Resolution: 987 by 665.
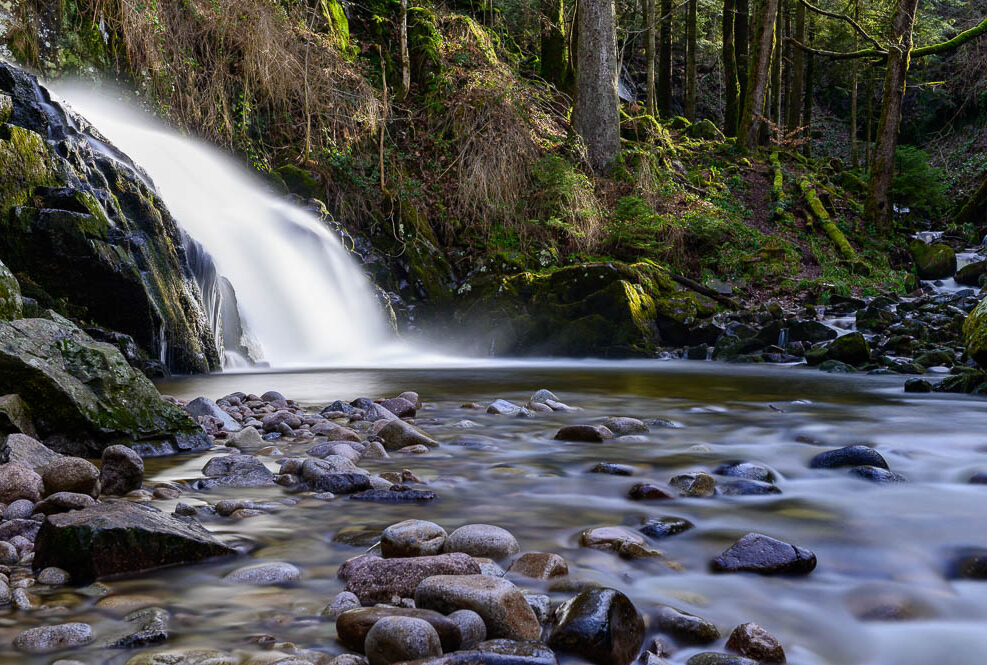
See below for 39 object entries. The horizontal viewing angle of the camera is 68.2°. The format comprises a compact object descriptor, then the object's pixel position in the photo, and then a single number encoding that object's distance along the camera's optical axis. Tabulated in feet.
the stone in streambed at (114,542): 6.92
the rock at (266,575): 7.13
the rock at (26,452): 9.63
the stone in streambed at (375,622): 5.64
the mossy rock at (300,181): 38.60
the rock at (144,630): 5.72
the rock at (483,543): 7.77
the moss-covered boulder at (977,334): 22.46
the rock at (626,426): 15.61
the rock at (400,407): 17.76
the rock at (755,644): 5.91
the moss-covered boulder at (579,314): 35.32
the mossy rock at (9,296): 14.23
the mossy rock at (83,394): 11.60
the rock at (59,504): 8.38
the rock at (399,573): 6.61
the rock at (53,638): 5.58
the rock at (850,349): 29.76
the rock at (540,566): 7.29
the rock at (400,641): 5.32
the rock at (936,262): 48.11
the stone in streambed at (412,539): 7.64
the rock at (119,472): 9.68
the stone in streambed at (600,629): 5.66
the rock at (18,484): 8.63
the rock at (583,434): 14.62
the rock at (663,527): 8.78
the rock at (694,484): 10.55
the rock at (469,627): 5.66
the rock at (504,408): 18.16
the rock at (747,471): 11.47
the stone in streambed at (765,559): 7.61
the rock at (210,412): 15.01
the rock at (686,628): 6.18
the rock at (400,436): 13.71
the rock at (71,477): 9.16
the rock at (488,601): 5.87
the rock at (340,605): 6.36
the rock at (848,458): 12.17
